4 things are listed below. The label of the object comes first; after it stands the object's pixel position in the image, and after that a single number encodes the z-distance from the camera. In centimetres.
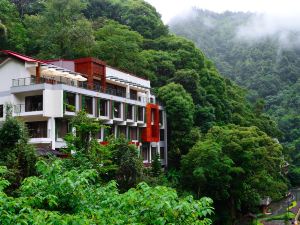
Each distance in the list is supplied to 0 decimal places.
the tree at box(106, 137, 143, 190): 2980
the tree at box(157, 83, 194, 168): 4612
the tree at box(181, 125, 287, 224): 3706
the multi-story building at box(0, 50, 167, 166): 3241
